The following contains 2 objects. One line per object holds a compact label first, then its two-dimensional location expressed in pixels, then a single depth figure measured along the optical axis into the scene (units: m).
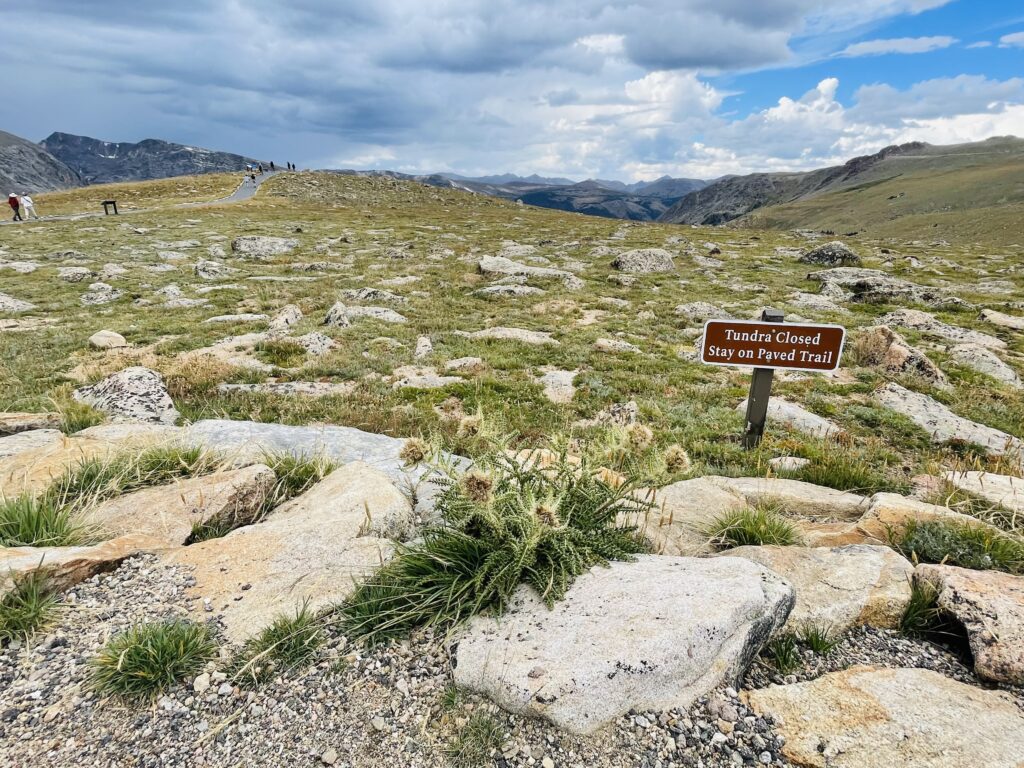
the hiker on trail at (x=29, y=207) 50.40
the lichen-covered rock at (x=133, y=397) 8.73
